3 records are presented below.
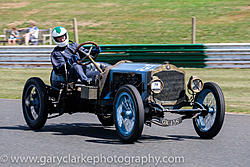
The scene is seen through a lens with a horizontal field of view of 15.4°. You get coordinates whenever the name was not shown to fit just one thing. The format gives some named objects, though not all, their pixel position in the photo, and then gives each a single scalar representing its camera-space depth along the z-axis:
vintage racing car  12.51
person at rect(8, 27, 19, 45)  44.47
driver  14.26
